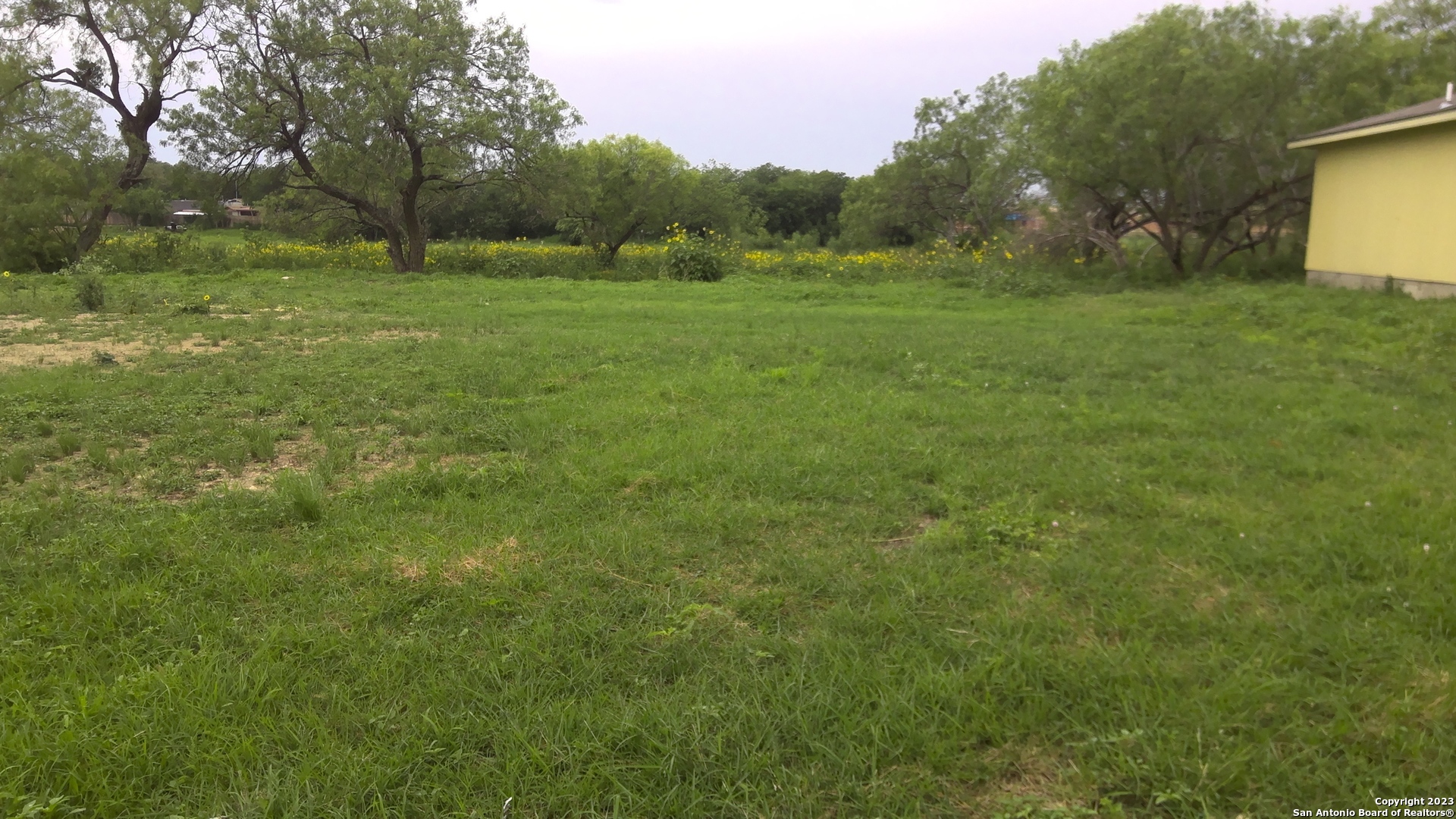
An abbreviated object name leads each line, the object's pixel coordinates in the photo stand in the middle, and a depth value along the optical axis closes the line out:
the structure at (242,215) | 27.17
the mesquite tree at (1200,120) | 15.70
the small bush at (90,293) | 12.03
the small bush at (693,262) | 20.11
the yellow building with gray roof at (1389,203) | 11.67
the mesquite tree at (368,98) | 18.75
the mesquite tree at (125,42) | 20.30
